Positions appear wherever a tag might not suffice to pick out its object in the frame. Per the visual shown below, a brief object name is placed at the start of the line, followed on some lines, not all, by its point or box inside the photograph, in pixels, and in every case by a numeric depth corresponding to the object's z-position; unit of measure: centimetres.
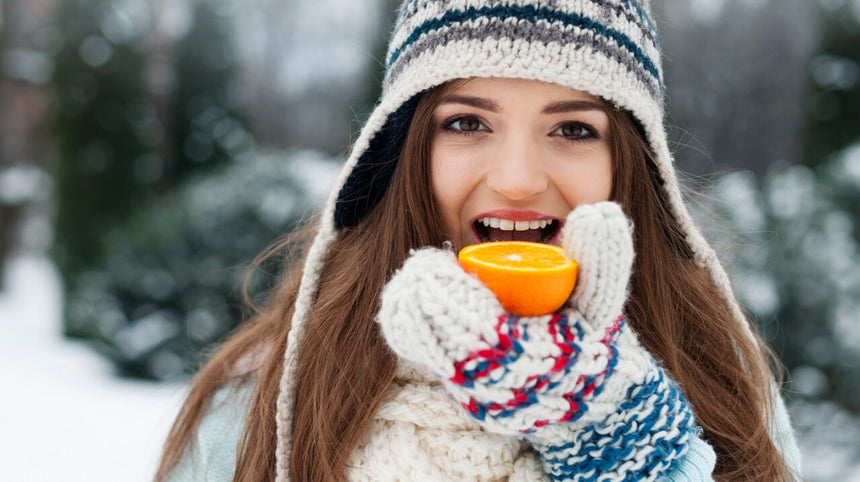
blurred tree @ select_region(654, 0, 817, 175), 518
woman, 110
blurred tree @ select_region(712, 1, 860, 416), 340
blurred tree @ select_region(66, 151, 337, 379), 445
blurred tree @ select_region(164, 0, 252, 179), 591
